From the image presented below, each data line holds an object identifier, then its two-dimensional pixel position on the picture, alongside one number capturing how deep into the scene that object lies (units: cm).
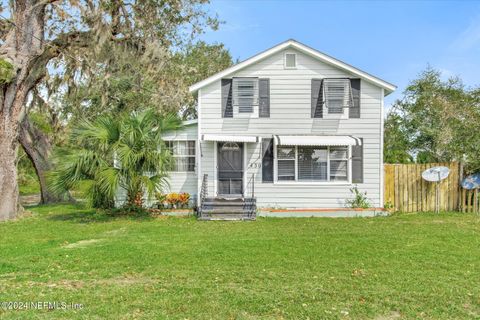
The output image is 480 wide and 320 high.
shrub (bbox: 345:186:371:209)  1221
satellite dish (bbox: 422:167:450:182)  1185
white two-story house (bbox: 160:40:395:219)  1241
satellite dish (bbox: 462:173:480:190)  1173
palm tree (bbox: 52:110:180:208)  1052
